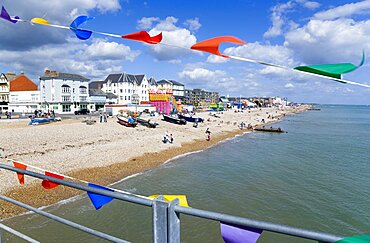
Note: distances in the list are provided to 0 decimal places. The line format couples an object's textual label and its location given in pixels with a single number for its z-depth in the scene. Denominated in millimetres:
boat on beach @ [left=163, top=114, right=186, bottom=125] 48062
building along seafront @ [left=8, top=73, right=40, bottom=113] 56906
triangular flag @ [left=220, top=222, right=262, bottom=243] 1465
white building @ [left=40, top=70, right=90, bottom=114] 54688
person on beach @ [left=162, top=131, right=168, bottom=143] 31328
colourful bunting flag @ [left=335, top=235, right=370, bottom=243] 1254
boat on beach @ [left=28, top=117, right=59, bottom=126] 33312
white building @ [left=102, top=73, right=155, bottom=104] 78625
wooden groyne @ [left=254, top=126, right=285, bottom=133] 51281
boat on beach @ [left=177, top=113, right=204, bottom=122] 52281
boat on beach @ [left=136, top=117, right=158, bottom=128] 40722
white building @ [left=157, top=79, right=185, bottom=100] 108625
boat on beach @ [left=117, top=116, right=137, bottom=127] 38750
